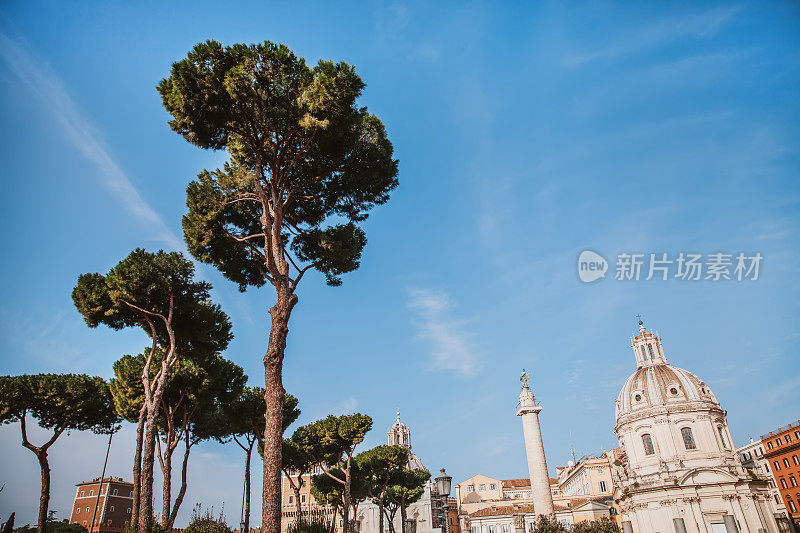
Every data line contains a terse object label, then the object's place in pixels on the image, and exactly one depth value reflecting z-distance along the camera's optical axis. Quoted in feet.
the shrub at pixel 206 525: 52.95
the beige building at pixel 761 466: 170.19
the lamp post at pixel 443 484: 60.69
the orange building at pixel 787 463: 177.06
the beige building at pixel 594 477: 219.00
